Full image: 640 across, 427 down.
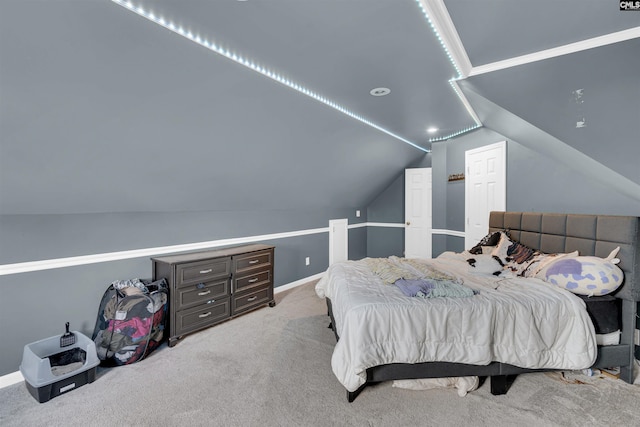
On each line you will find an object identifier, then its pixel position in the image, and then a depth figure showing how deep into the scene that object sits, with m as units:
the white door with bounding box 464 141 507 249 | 4.08
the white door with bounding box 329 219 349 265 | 5.63
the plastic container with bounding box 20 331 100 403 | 2.09
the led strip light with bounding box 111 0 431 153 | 1.61
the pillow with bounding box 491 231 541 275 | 3.05
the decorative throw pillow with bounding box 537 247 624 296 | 2.28
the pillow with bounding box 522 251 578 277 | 2.70
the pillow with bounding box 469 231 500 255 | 3.61
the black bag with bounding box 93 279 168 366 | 2.51
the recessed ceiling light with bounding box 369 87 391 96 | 2.84
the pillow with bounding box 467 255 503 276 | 2.98
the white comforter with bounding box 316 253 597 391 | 2.01
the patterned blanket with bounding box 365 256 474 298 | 2.27
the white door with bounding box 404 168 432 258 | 6.04
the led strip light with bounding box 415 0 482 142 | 1.84
